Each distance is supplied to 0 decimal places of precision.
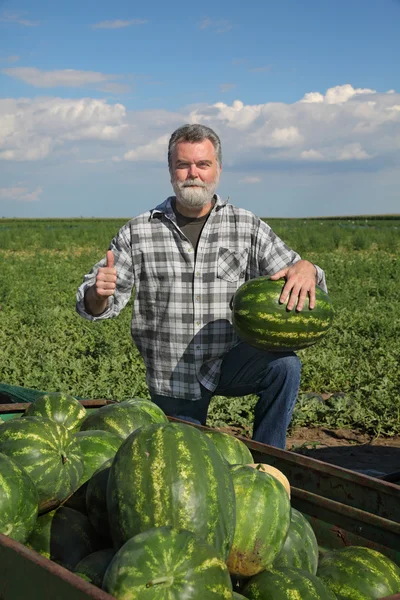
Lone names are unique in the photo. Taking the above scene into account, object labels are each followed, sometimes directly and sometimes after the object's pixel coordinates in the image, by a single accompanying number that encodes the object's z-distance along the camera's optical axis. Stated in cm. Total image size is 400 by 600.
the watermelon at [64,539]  225
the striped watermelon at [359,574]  227
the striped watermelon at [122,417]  284
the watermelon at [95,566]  197
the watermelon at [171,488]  197
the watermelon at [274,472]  250
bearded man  472
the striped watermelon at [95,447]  252
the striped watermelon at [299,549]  235
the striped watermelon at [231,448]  272
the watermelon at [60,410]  301
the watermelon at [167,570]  172
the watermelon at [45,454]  235
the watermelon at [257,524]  216
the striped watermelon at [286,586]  206
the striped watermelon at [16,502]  212
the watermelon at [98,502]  229
